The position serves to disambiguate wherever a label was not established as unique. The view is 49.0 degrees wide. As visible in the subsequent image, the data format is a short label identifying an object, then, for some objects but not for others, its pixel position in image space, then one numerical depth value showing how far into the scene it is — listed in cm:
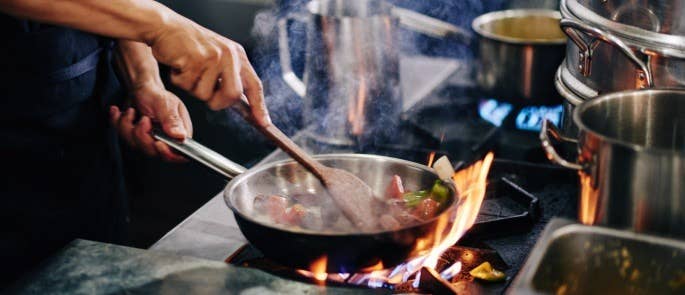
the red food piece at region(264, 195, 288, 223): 137
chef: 138
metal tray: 103
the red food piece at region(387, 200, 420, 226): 131
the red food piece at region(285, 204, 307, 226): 137
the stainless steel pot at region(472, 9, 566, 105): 195
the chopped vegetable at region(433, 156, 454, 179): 144
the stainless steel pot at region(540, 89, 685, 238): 101
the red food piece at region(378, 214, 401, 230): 124
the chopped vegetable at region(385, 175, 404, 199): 146
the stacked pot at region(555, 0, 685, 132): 135
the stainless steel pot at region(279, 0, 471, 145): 191
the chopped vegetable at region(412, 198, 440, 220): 135
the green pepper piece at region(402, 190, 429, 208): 142
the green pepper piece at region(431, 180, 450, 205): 139
